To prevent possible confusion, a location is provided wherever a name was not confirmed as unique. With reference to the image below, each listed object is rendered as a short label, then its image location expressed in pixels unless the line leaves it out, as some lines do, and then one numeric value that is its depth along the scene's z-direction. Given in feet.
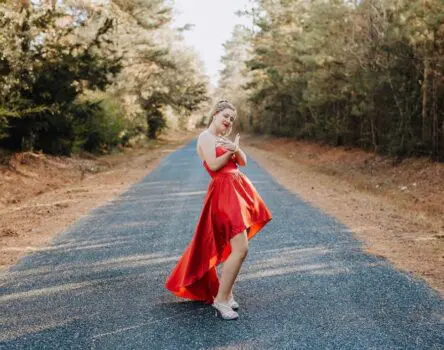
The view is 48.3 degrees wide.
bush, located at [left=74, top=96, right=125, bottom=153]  66.64
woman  13.56
